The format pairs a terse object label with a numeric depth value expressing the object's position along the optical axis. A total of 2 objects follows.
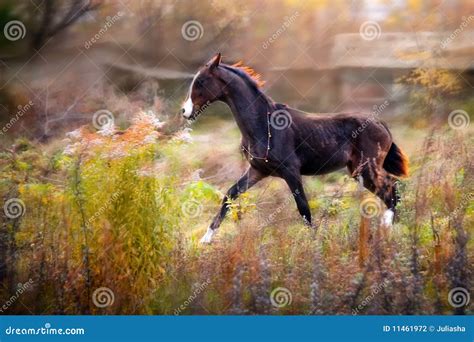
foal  19.47
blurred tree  20.47
